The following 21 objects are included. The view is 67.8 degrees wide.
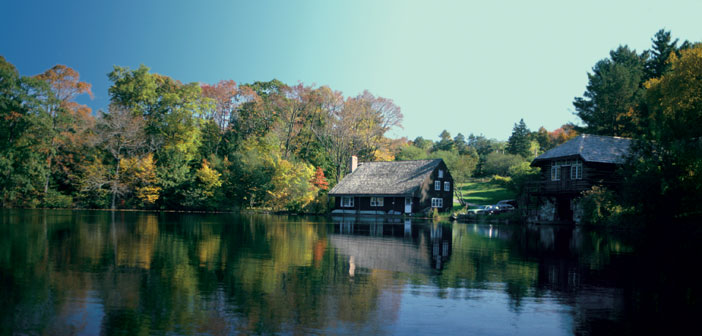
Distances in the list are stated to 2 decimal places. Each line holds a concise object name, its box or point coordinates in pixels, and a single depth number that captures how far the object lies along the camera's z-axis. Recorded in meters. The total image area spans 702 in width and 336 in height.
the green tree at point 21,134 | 60.72
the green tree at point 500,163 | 88.25
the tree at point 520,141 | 97.44
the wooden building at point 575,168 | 45.31
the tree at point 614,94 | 61.66
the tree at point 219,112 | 76.25
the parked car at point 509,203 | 63.03
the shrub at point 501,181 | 70.94
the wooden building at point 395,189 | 61.84
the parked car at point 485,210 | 53.72
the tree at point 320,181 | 72.50
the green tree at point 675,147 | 26.95
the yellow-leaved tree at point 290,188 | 66.19
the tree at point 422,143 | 133.50
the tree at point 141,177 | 66.38
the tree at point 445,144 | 121.29
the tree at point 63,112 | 63.41
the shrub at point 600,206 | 39.94
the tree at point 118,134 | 65.38
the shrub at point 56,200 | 63.47
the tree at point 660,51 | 56.41
